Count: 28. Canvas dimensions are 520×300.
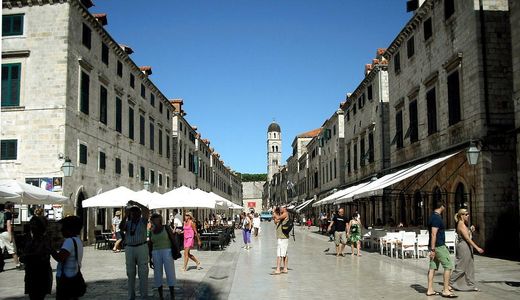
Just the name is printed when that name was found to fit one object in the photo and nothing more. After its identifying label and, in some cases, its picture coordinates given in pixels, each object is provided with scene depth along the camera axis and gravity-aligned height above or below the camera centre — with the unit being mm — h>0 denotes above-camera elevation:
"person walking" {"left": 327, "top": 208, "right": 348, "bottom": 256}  18469 -1182
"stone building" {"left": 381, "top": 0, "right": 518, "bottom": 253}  16594 +3008
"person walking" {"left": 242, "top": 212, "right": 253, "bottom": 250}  22938 -1441
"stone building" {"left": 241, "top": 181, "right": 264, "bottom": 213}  146725 +1324
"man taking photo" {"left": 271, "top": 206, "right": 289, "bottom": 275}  12883 -970
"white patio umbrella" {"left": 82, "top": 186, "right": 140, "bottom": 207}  20484 +35
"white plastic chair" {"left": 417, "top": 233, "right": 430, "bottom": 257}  16922 -1467
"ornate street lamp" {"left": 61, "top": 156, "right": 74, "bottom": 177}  19677 +1221
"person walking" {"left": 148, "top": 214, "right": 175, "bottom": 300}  9156 -879
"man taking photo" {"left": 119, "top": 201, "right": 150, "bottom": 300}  8523 -826
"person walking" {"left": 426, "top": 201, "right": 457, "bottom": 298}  9297 -1008
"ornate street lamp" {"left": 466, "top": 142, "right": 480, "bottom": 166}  15055 +1196
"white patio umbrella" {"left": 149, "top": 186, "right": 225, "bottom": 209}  20688 -37
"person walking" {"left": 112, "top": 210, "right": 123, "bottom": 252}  20047 -1361
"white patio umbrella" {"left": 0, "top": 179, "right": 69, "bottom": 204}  15078 +211
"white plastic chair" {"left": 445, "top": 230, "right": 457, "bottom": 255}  16734 -1284
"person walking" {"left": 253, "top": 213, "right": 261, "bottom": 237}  31272 -1420
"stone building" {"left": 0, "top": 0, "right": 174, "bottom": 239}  21859 +4533
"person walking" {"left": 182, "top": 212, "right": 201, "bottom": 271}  13773 -983
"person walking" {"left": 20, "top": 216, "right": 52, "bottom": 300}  7133 -952
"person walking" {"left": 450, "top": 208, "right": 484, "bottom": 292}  9875 -1354
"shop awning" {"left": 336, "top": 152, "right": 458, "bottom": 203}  17445 +510
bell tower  148125 +14350
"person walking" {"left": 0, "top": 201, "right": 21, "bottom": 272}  14047 -803
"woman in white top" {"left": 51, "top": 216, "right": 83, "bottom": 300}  6332 -722
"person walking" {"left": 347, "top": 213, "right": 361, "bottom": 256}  18562 -1238
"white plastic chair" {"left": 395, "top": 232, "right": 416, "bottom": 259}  16969 -1437
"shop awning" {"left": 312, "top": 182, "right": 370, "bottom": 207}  24803 -112
